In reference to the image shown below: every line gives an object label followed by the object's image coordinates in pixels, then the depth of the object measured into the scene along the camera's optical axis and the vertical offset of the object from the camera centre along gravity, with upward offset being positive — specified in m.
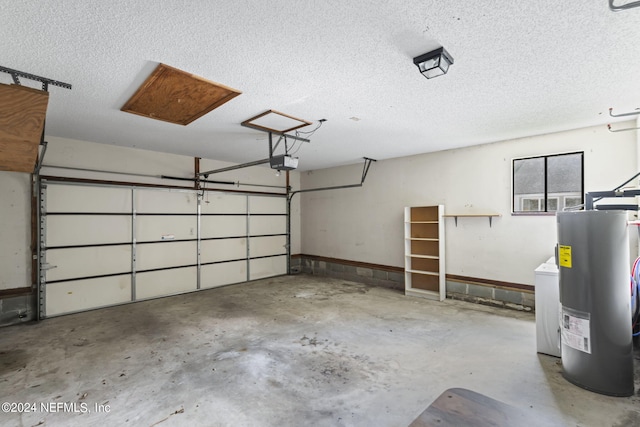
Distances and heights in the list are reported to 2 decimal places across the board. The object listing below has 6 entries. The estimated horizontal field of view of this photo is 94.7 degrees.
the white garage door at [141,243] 4.35 -0.49
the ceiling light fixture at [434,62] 2.06 +1.10
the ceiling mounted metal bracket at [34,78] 2.29 +1.13
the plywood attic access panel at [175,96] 2.46 +1.13
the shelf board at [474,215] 4.57 -0.02
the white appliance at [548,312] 2.92 -0.99
